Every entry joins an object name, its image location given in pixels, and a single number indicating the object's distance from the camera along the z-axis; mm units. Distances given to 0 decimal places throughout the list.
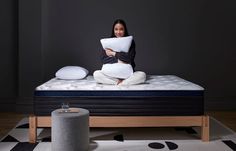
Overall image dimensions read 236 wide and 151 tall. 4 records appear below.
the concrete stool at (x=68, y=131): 1942
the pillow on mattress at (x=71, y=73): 2680
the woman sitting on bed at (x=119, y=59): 2408
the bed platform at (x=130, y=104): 2232
